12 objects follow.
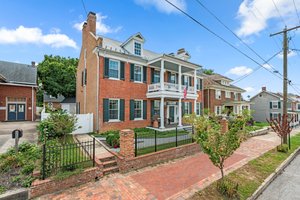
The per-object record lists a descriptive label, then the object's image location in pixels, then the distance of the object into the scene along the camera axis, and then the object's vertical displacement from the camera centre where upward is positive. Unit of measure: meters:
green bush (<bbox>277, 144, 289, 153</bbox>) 10.31 -3.00
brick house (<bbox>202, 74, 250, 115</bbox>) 24.95 +1.47
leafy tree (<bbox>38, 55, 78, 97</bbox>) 26.66 +4.42
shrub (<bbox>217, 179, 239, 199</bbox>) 4.92 -2.75
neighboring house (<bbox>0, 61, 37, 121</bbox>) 18.19 +1.01
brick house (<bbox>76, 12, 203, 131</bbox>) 12.69 +1.67
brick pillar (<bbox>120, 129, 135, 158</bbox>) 6.48 -1.69
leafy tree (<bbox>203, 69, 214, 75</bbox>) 44.36 +8.94
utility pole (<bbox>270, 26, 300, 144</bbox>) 11.82 +2.93
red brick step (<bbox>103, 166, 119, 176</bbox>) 6.13 -2.68
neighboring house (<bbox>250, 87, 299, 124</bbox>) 34.11 -0.55
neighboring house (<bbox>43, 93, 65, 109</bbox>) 34.38 +0.43
